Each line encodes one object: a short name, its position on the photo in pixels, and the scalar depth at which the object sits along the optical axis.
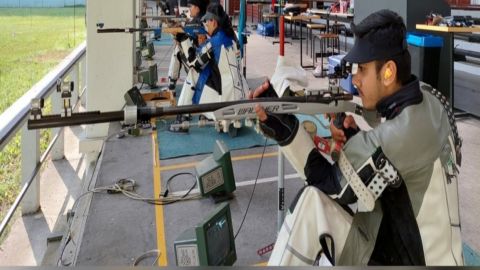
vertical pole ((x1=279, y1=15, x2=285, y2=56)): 4.35
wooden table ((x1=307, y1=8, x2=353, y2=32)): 7.47
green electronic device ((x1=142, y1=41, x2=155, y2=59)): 7.19
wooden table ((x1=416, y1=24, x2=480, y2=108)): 4.22
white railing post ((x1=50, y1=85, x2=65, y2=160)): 4.76
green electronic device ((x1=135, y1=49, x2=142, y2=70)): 7.04
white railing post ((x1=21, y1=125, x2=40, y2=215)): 3.21
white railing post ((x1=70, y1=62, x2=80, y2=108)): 5.21
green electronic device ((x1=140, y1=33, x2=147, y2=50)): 7.92
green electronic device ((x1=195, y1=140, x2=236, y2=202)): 3.01
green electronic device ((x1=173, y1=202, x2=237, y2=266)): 1.93
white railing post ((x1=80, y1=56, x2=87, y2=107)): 6.26
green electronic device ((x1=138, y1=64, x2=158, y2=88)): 6.67
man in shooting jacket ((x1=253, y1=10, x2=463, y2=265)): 1.29
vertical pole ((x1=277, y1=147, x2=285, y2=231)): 2.30
